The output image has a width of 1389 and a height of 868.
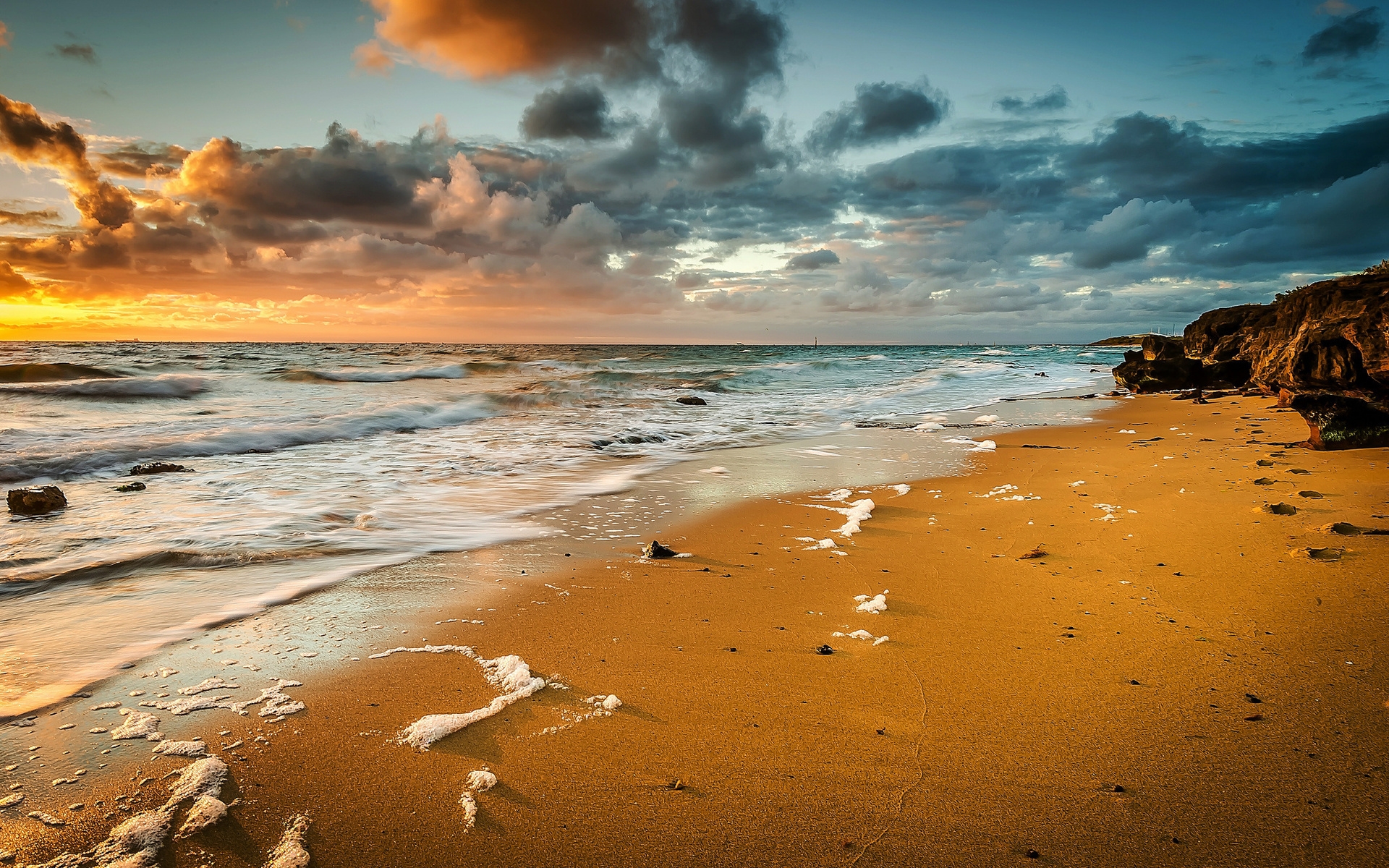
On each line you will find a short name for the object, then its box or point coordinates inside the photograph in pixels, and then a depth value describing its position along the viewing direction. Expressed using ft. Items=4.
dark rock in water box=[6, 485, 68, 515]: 18.31
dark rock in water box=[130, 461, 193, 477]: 25.20
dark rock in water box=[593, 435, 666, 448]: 34.61
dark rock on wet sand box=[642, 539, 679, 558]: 14.43
